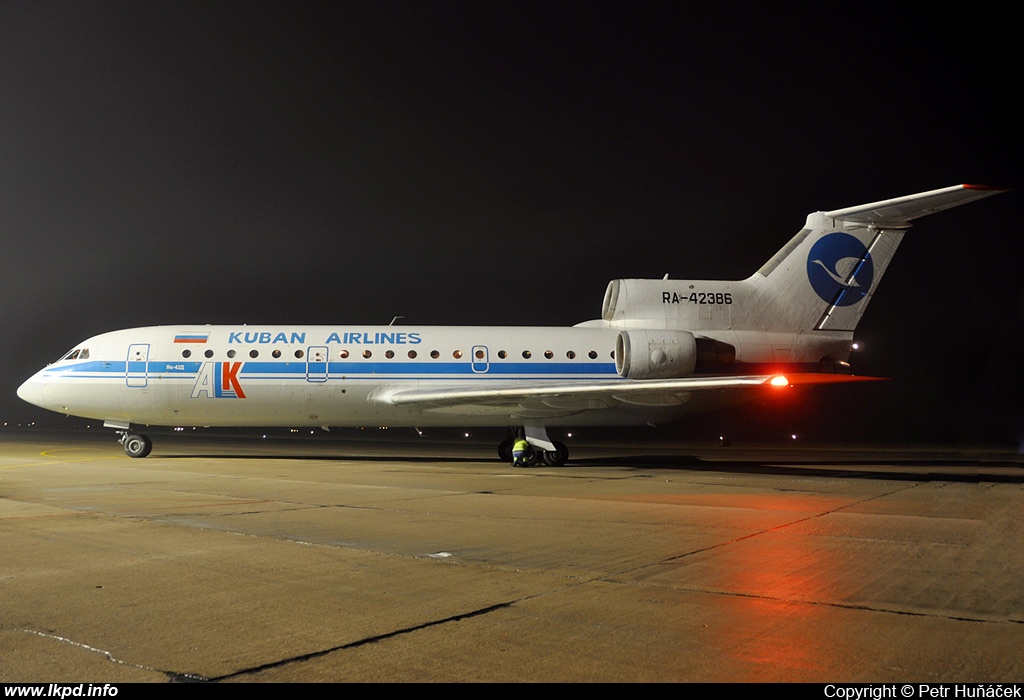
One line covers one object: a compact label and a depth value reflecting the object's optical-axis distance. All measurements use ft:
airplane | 64.54
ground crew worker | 61.82
